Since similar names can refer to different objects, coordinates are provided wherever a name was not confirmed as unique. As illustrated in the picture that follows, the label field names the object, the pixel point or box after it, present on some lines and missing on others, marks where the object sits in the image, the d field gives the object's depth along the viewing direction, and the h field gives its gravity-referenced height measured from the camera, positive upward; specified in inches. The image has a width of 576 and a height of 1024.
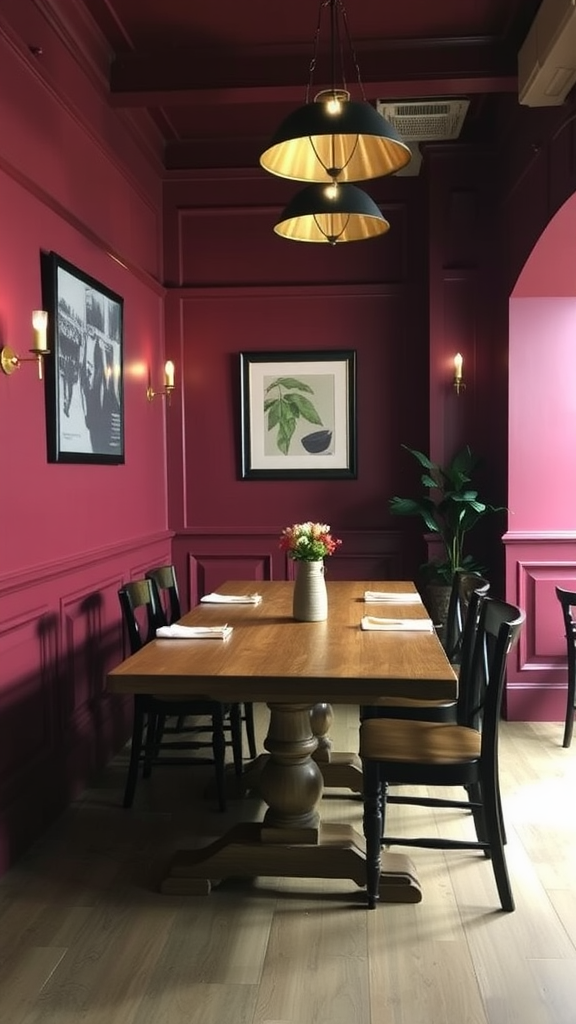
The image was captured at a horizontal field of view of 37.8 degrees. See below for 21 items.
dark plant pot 192.1 -34.3
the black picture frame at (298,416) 210.2 +9.3
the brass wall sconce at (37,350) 115.7 +14.7
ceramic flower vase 128.0 -22.0
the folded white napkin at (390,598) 147.4 -25.9
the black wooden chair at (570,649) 165.0 -39.5
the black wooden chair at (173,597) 161.8 -28.6
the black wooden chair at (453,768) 102.0 -38.6
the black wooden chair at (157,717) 134.7 -44.0
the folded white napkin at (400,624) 121.9 -25.3
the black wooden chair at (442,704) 122.2 -37.8
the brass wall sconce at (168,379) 192.5 +17.1
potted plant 190.1 -13.5
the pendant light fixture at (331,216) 118.6 +35.2
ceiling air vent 174.6 +71.2
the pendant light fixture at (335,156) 107.0 +38.9
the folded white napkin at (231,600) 148.4 -25.8
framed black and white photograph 134.7 +15.5
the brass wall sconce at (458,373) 197.2 +18.3
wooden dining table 94.9 -26.5
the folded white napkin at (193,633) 116.6 -24.9
